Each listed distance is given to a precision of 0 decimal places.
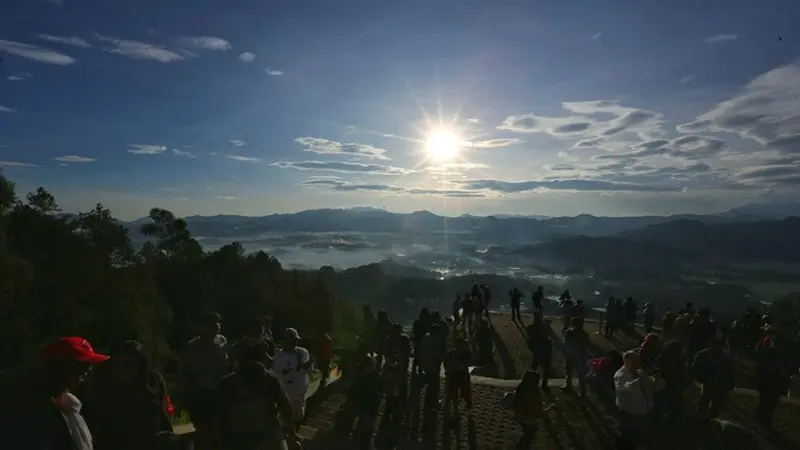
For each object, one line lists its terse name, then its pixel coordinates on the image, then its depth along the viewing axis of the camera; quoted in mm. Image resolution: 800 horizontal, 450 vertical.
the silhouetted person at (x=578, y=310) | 16003
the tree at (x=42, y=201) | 26988
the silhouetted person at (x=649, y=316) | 19594
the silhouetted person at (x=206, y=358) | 5945
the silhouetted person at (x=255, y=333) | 6520
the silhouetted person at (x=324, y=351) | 10023
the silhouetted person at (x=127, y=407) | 3951
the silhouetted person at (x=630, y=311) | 21391
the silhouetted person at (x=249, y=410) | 4262
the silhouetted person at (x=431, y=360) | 10531
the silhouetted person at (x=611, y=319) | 19914
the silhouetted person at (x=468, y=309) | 20734
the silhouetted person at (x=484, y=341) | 13585
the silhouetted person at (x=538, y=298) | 21047
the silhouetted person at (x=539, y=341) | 10977
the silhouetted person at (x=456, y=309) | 22531
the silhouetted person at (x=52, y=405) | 3025
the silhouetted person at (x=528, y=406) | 6527
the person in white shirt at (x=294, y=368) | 6867
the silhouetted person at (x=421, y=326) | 12148
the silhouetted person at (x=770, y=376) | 9148
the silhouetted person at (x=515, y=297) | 21777
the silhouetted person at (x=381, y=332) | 12242
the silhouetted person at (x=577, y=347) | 10523
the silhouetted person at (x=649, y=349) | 6238
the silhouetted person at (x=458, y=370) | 10102
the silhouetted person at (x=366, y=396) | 7477
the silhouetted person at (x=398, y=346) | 11485
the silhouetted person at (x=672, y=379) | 5586
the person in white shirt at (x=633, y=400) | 5922
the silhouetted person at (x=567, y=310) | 16484
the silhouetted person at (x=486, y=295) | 21812
